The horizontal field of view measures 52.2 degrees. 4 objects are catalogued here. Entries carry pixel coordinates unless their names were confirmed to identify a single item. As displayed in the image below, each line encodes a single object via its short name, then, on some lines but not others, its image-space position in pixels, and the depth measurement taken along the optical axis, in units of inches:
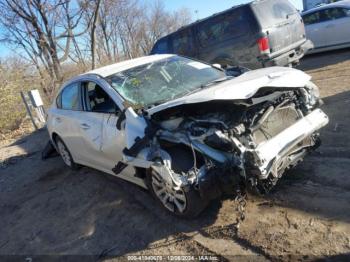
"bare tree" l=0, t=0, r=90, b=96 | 770.2
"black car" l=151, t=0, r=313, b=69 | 322.7
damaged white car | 132.0
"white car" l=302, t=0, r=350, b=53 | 407.5
